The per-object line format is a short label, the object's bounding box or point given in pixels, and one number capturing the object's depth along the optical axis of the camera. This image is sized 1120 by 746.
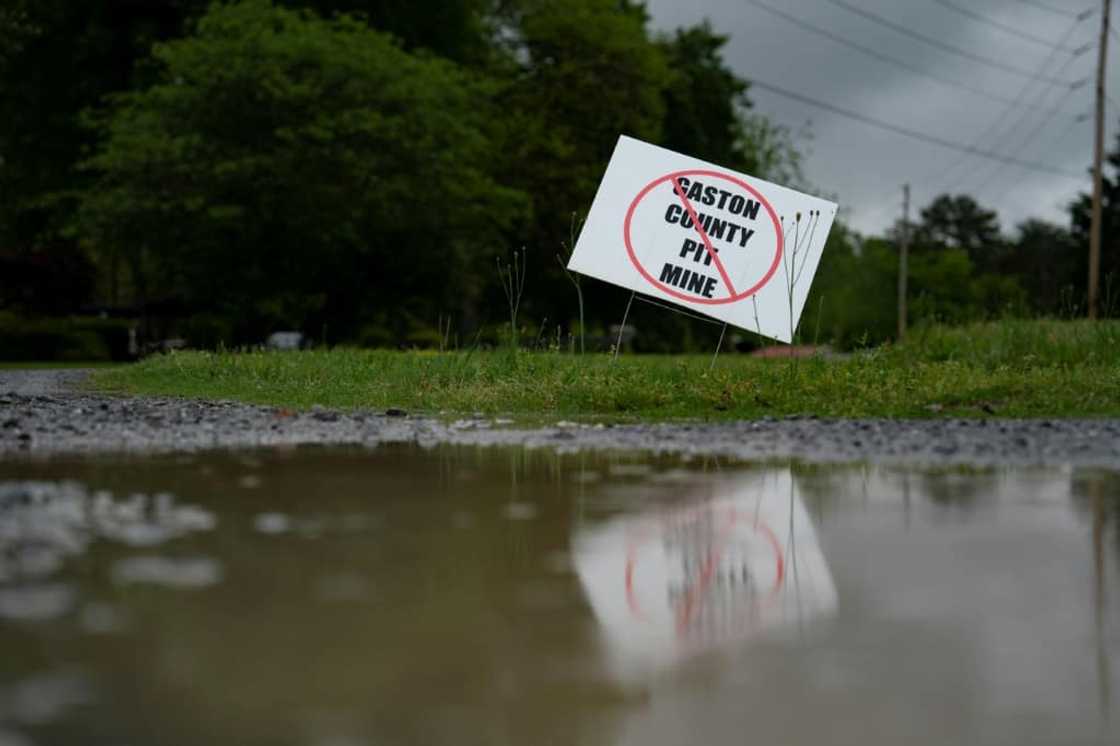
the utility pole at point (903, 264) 58.97
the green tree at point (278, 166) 30.44
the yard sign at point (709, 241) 12.77
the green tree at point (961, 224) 128.07
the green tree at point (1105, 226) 58.28
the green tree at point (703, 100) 53.25
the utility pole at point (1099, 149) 35.97
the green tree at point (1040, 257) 105.50
